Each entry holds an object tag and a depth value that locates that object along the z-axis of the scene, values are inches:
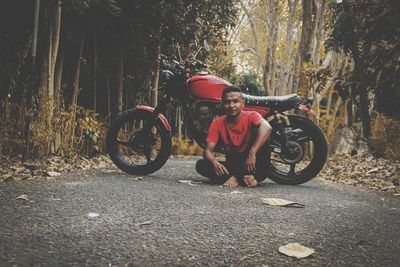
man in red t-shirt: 150.3
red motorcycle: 167.0
